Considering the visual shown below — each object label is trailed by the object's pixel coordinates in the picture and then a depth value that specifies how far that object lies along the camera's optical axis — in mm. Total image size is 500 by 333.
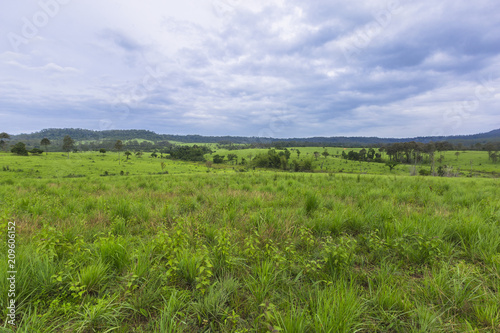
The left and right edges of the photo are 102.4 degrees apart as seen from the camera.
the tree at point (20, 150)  119000
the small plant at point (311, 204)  6301
